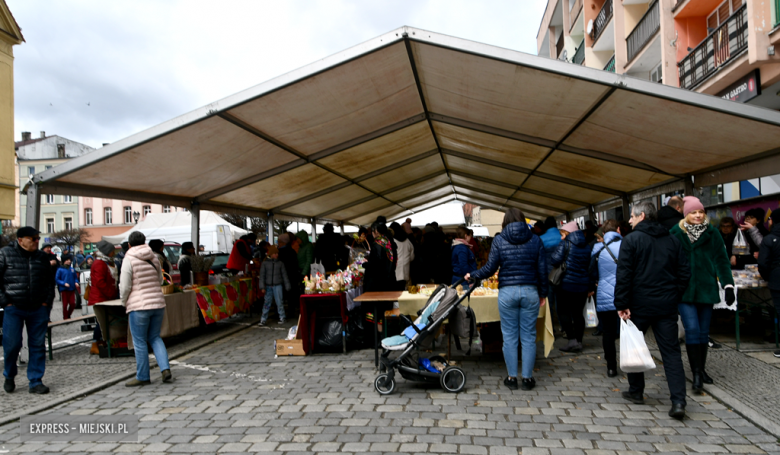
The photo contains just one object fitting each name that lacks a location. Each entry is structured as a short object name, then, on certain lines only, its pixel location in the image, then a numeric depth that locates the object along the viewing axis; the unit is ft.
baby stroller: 16.12
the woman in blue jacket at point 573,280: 21.31
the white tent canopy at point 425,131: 18.78
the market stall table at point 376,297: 19.57
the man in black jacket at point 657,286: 13.17
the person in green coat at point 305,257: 34.04
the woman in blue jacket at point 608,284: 17.33
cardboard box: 22.54
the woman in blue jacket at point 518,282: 16.11
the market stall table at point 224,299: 28.66
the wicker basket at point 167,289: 25.11
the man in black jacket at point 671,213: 15.38
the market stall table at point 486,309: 18.25
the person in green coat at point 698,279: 14.71
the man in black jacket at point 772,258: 18.25
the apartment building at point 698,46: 32.30
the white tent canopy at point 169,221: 80.53
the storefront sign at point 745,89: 33.91
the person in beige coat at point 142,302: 18.30
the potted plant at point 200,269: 28.91
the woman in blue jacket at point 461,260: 23.97
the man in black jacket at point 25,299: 17.53
